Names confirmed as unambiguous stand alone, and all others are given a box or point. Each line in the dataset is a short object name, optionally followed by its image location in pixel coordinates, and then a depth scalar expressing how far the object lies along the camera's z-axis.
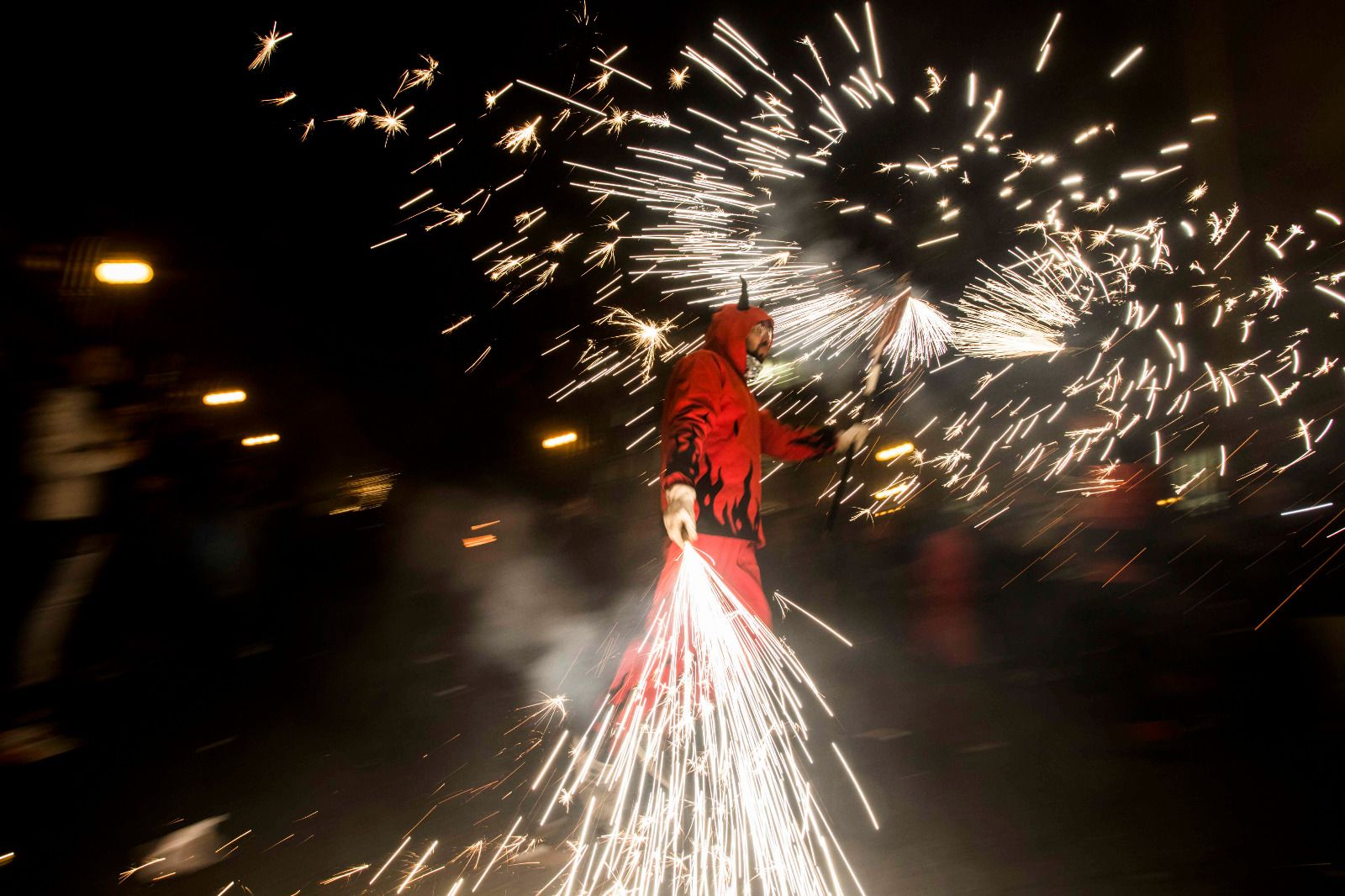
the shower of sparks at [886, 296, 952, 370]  4.79
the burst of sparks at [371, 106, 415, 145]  4.05
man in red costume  2.51
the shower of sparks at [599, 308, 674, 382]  5.63
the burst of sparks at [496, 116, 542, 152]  4.60
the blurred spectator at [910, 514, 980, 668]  4.20
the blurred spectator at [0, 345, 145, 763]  3.15
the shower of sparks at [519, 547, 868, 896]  2.27
